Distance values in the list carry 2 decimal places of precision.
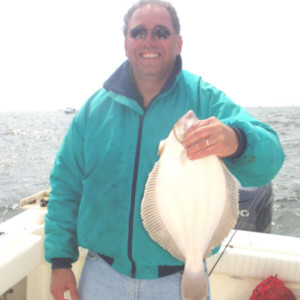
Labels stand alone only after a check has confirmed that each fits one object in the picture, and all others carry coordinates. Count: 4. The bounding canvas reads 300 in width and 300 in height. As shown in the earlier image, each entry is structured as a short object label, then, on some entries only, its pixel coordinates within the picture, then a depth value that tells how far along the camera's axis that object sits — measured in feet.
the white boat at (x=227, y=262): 9.70
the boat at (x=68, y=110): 322.63
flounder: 5.16
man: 6.34
